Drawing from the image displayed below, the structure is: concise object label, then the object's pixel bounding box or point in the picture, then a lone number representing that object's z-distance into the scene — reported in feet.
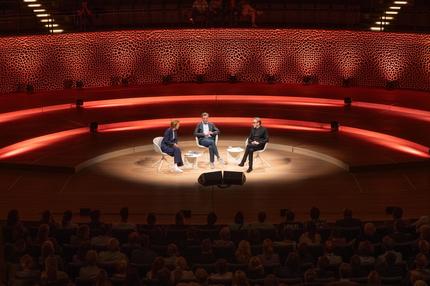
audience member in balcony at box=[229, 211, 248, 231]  35.24
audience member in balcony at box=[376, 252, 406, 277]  29.45
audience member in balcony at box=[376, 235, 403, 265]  31.05
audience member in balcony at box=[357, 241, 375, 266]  30.59
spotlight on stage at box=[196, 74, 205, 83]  69.36
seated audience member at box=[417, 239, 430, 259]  30.48
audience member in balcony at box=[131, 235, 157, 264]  30.76
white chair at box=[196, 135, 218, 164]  50.21
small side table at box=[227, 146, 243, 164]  49.88
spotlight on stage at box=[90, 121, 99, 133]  56.44
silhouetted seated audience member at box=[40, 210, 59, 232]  35.17
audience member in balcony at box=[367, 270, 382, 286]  26.99
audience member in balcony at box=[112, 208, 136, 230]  35.40
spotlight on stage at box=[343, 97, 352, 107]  62.90
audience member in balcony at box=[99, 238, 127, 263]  31.09
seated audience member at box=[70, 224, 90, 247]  32.71
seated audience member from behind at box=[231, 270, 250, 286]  26.86
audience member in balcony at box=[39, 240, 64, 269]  29.89
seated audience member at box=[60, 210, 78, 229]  35.32
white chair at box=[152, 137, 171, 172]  48.96
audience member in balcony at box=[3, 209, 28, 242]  33.63
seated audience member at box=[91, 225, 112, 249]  33.07
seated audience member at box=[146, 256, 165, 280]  28.45
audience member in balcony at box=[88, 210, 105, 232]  35.55
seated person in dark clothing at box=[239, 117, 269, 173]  48.75
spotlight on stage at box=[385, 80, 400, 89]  66.69
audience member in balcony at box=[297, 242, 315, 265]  30.78
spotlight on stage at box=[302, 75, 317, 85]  69.05
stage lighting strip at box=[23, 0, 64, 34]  67.72
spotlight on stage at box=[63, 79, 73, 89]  67.77
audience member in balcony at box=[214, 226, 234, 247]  32.48
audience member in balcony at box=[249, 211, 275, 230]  35.47
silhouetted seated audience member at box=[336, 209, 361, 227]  35.42
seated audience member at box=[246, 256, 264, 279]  28.94
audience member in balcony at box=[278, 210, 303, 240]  33.71
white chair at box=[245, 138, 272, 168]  49.35
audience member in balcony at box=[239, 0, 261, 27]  68.85
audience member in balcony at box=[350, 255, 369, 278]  29.27
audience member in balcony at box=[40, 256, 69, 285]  27.94
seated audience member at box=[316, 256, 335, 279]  29.08
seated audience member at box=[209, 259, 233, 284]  28.66
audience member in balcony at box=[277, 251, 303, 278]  29.22
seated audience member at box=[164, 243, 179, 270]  30.19
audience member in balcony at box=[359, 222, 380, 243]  33.06
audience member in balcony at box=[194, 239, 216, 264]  31.14
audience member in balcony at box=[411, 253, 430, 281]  29.12
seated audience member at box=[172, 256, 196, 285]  28.45
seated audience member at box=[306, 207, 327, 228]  35.71
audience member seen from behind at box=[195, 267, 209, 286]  28.43
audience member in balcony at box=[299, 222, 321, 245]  33.45
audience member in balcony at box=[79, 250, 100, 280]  29.37
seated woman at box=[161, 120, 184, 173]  48.29
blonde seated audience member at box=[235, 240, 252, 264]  30.86
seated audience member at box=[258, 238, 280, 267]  30.75
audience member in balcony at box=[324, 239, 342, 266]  31.17
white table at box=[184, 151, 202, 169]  48.81
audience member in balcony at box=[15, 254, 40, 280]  29.30
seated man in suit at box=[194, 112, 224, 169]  49.47
